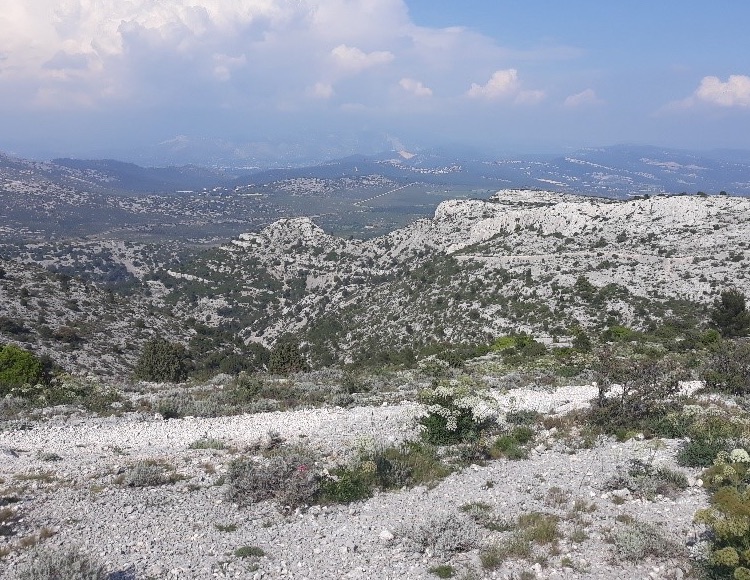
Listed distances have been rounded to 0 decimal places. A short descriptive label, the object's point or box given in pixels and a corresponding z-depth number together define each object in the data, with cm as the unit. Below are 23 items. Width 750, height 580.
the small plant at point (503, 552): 726
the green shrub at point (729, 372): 1580
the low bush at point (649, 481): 917
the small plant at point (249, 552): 755
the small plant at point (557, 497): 904
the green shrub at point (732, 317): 3212
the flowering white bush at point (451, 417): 1244
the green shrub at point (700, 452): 1002
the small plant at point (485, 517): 833
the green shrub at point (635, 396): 1279
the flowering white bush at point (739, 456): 855
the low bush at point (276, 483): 938
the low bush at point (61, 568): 631
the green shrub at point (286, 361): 2730
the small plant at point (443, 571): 707
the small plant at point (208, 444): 1243
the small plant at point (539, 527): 781
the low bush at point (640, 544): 722
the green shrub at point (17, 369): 1888
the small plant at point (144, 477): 1011
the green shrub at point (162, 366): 2542
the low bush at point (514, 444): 1161
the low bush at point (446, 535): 770
